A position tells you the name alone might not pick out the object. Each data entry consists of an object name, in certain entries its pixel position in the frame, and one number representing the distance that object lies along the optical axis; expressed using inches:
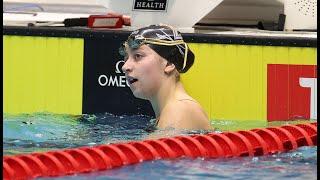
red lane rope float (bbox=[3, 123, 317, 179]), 407.2
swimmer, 509.4
